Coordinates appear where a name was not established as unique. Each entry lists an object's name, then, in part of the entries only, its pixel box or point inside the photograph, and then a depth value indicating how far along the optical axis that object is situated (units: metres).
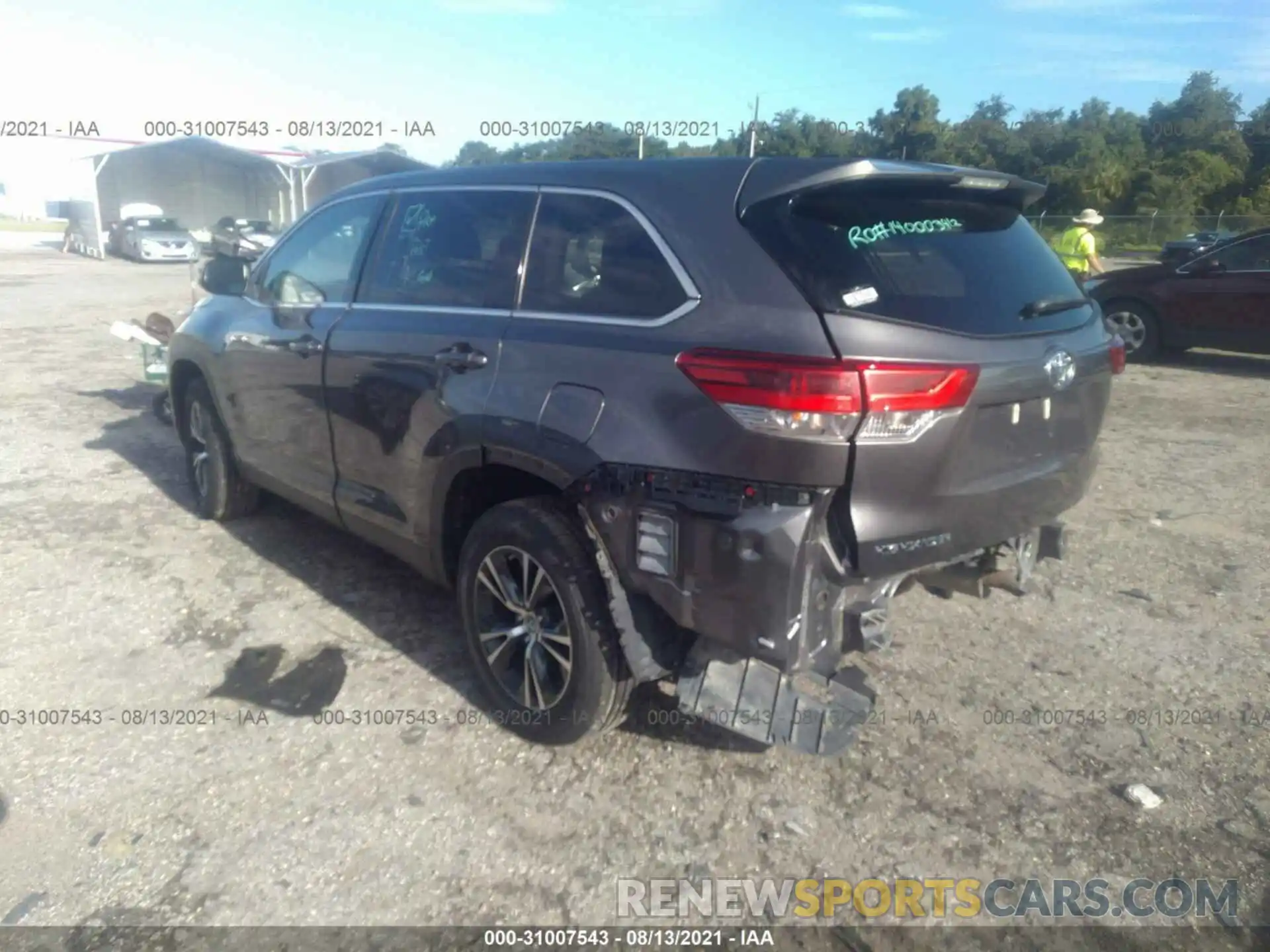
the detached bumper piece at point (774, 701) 2.90
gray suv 2.63
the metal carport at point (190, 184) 34.56
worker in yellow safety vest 11.05
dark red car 10.23
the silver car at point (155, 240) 30.84
